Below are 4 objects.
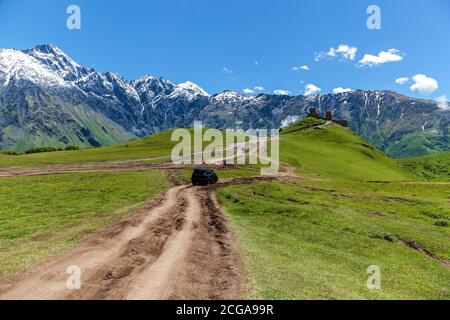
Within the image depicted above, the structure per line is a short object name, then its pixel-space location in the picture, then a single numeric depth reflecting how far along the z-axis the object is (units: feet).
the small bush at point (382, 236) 98.71
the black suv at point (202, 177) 194.29
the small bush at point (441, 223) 120.91
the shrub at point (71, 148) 444.55
